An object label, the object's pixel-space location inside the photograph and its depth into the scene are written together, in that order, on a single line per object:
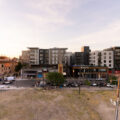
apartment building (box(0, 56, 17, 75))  66.51
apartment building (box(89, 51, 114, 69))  70.56
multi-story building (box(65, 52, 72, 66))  90.93
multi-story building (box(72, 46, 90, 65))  79.19
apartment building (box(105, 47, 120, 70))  71.62
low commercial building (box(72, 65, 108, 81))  60.25
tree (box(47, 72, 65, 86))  37.75
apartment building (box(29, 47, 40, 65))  70.19
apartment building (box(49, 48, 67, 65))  70.88
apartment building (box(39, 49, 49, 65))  71.12
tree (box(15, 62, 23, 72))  72.94
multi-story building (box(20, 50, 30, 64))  109.06
